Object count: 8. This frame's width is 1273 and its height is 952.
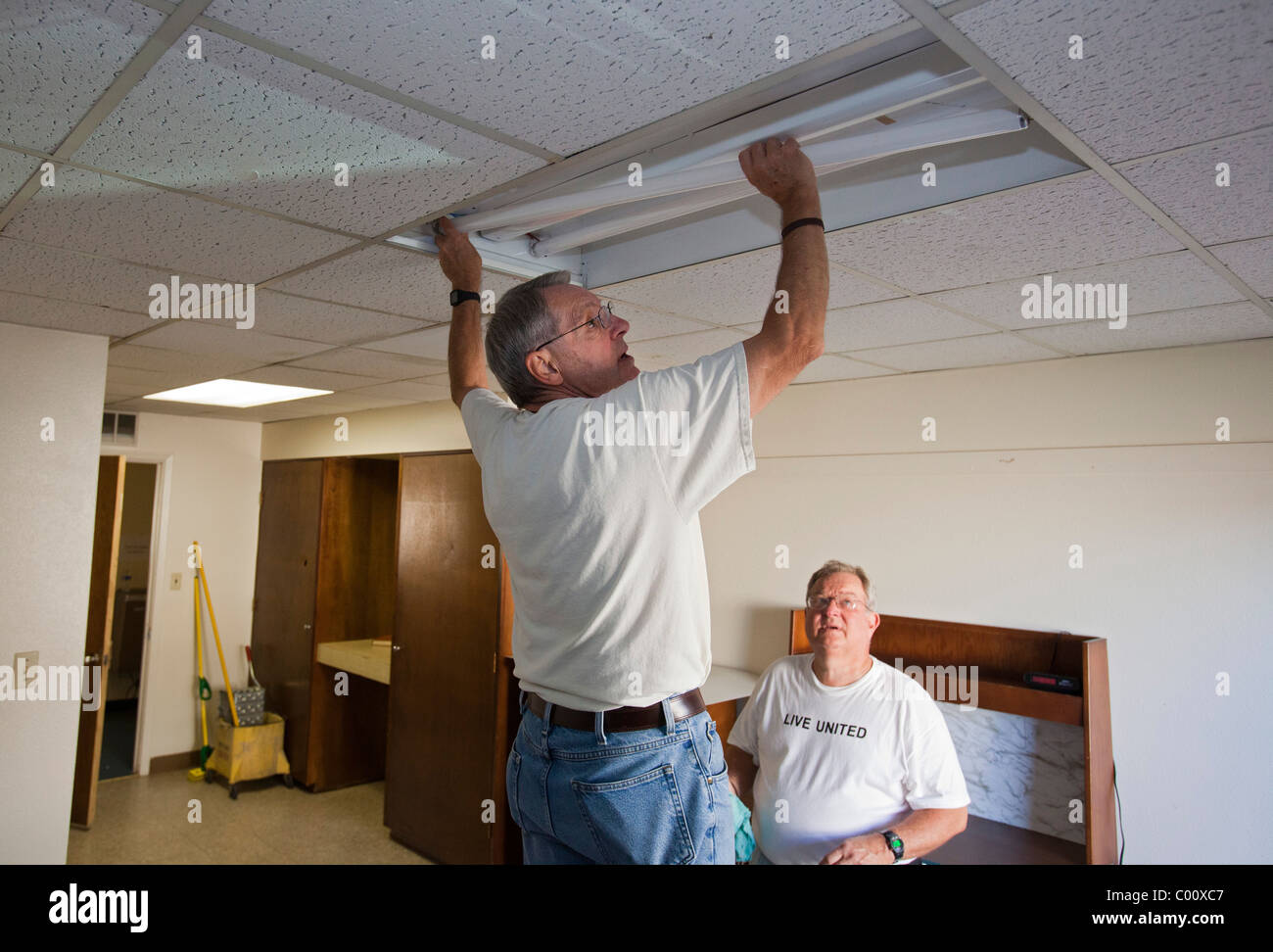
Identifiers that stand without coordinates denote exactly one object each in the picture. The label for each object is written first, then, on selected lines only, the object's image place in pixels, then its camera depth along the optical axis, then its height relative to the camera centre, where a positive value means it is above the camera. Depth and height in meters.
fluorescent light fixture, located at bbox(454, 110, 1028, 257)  1.35 +0.70
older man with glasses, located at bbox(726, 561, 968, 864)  2.26 -0.58
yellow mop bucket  5.14 -1.34
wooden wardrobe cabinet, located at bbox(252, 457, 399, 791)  5.32 -0.38
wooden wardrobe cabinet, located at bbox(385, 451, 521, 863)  3.96 -0.68
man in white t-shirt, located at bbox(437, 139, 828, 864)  1.14 -0.02
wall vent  5.42 +0.74
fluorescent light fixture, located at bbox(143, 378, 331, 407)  4.37 +0.84
